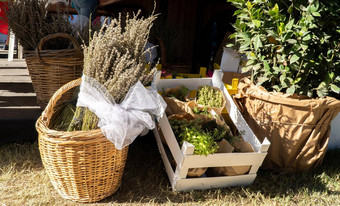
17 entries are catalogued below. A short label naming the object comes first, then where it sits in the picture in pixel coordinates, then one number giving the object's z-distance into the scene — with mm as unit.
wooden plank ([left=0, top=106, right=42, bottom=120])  2814
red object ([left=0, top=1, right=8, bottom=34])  2823
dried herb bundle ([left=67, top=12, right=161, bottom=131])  1968
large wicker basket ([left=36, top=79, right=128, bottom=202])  1938
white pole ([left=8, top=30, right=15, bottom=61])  5320
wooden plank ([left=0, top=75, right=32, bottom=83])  3940
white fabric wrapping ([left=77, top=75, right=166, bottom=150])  1930
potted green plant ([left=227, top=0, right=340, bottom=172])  2291
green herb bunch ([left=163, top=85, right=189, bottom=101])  2777
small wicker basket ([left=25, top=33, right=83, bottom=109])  2584
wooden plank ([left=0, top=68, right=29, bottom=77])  4328
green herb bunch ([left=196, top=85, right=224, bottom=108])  2668
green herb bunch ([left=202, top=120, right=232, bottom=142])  2355
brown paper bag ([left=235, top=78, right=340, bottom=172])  2432
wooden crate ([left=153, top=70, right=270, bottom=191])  2164
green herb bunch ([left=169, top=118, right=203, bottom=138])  2365
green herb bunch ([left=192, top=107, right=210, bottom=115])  2594
